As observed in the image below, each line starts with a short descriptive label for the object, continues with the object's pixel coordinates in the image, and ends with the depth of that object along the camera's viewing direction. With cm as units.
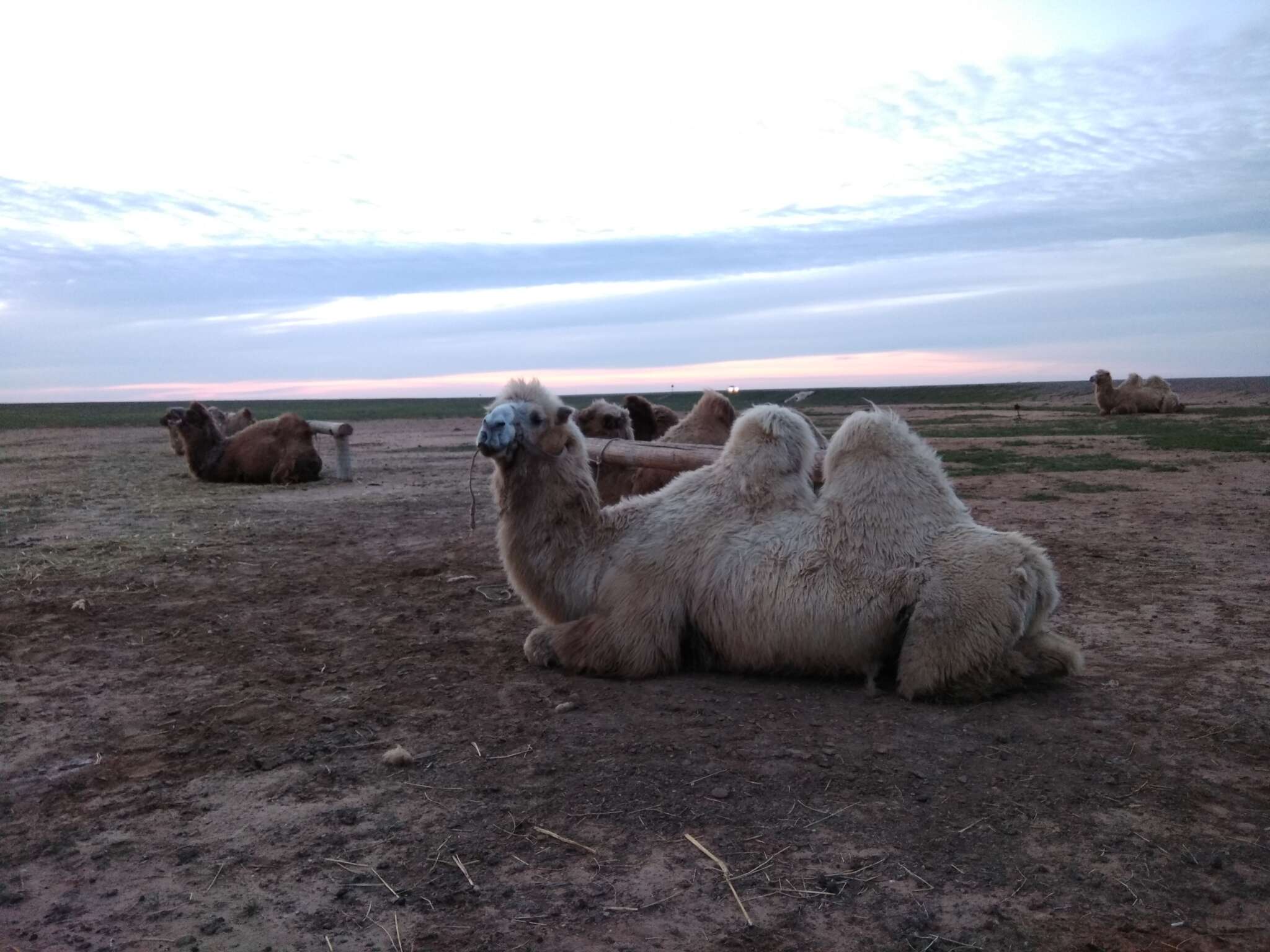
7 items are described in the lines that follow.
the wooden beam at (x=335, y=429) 1553
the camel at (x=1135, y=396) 3581
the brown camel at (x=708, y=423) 880
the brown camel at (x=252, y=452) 1582
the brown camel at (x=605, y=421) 879
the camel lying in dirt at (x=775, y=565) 466
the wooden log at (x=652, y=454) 712
